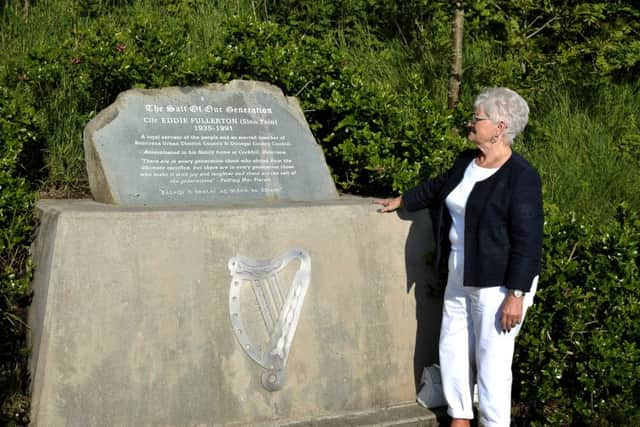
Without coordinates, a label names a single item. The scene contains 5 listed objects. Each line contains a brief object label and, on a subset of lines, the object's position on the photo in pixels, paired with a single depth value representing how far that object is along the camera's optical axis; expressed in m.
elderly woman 3.72
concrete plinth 3.69
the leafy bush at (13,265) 3.85
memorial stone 4.28
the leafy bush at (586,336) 4.32
